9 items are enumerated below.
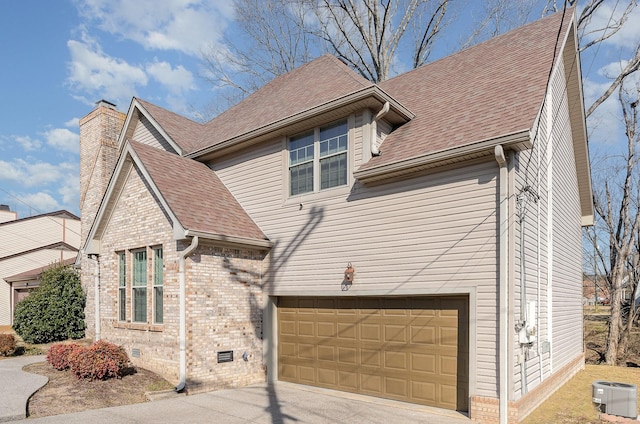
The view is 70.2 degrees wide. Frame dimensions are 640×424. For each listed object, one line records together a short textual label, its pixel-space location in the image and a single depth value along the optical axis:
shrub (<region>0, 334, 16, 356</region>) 12.91
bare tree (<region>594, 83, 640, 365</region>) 16.91
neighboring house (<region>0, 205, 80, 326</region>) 24.50
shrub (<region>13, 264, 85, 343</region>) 15.44
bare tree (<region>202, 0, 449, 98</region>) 22.02
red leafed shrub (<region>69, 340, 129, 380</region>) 9.25
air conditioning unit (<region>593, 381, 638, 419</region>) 8.48
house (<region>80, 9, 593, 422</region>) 7.91
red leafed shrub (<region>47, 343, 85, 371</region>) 10.27
